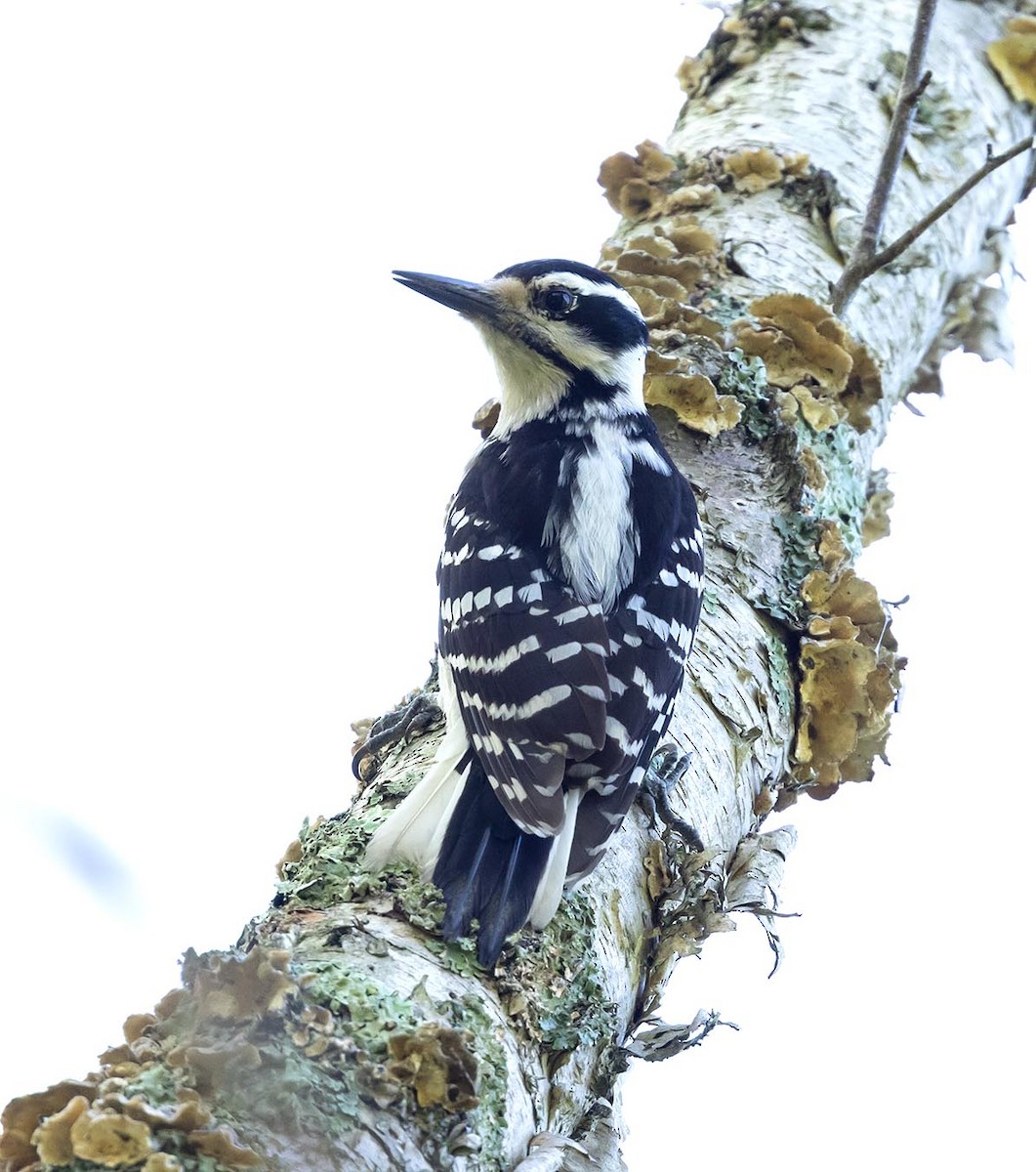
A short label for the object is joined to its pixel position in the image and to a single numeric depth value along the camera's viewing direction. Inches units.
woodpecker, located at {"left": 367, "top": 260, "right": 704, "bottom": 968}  173.8
